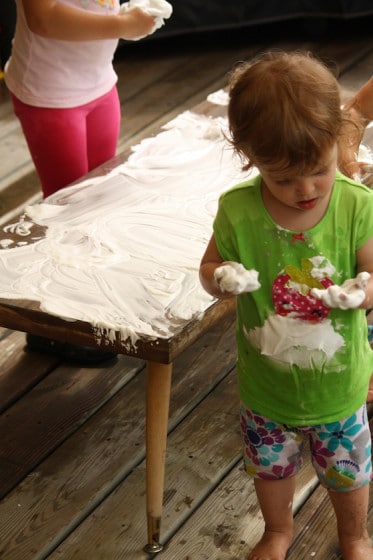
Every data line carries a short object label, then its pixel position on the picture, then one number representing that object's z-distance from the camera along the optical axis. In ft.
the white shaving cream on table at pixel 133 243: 6.91
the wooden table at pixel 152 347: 6.64
